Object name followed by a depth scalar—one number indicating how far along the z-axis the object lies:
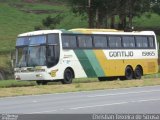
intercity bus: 37.44
